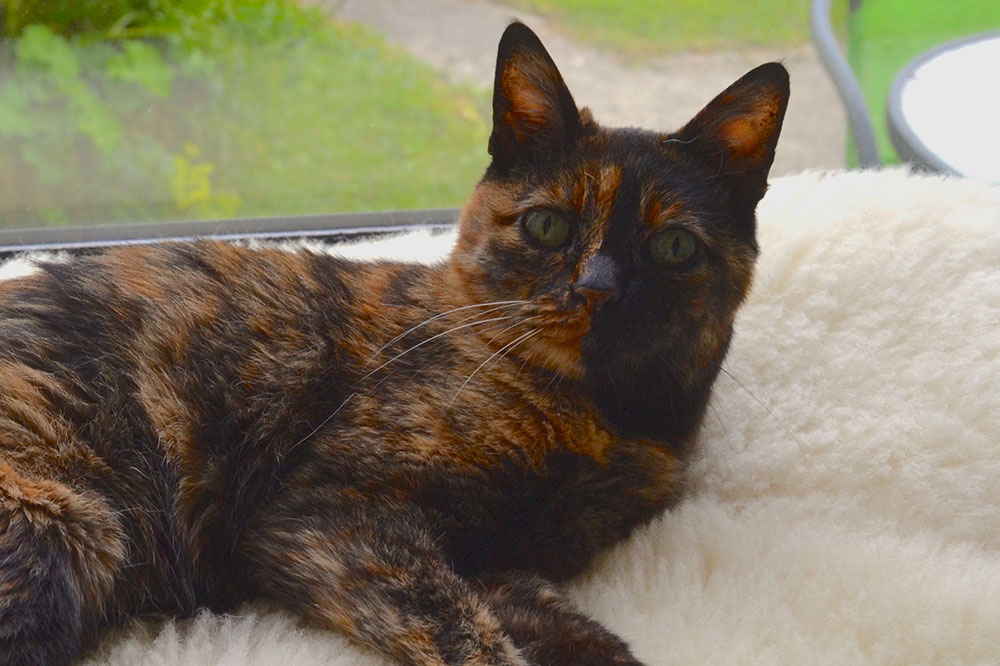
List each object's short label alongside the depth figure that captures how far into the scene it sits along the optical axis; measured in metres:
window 0.93
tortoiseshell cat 0.72
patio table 0.95
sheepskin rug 0.73
